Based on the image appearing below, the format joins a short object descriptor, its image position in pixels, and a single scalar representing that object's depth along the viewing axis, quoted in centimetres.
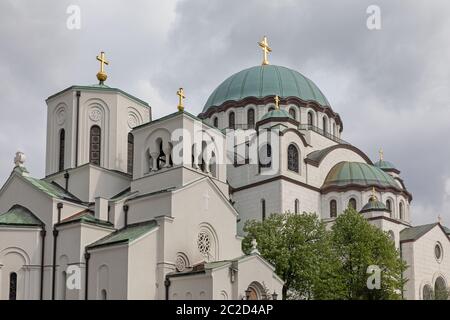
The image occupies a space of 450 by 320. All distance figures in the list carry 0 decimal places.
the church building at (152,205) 3156
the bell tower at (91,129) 3828
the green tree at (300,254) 3572
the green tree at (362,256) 3844
